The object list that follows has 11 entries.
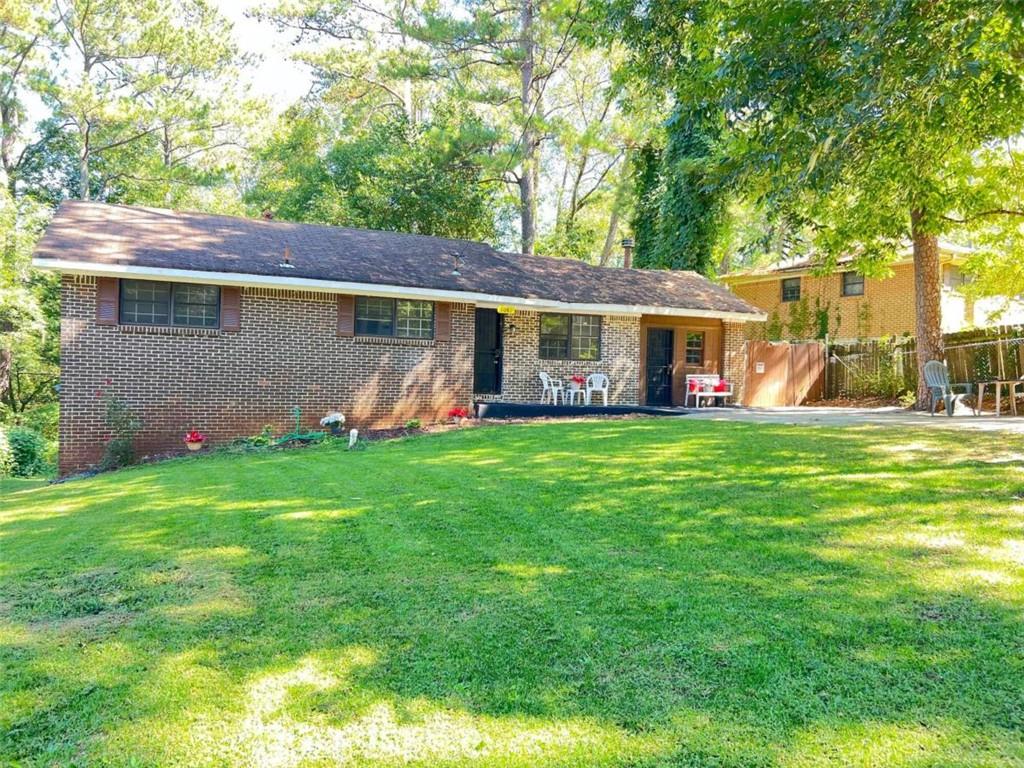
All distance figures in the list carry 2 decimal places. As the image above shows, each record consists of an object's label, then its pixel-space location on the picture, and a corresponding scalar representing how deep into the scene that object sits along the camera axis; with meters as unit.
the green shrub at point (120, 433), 12.35
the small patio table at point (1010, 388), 13.92
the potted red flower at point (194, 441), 12.80
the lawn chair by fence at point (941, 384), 14.49
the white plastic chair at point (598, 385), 17.27
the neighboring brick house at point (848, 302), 23.50
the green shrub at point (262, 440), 12.70
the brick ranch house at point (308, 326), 12.64
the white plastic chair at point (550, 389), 16.91
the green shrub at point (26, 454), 17.67
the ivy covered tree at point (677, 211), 23.55
